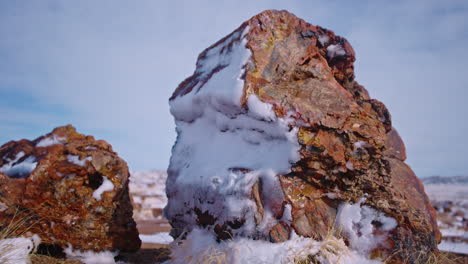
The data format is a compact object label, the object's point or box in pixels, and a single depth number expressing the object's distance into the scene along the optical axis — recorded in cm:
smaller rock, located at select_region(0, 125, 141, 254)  350
